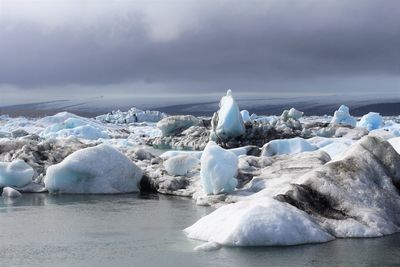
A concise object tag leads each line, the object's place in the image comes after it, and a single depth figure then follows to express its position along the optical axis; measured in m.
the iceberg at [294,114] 46.44
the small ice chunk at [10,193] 16.56
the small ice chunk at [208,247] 9.30
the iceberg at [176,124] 44.34
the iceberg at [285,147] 20.65
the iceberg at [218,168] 14.00
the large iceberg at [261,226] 9.62
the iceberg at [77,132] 39.45
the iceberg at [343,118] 47.26
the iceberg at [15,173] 17.30
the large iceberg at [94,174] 16.64
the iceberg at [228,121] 33.06
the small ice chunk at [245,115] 45.28
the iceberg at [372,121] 47.41
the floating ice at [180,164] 16.92
